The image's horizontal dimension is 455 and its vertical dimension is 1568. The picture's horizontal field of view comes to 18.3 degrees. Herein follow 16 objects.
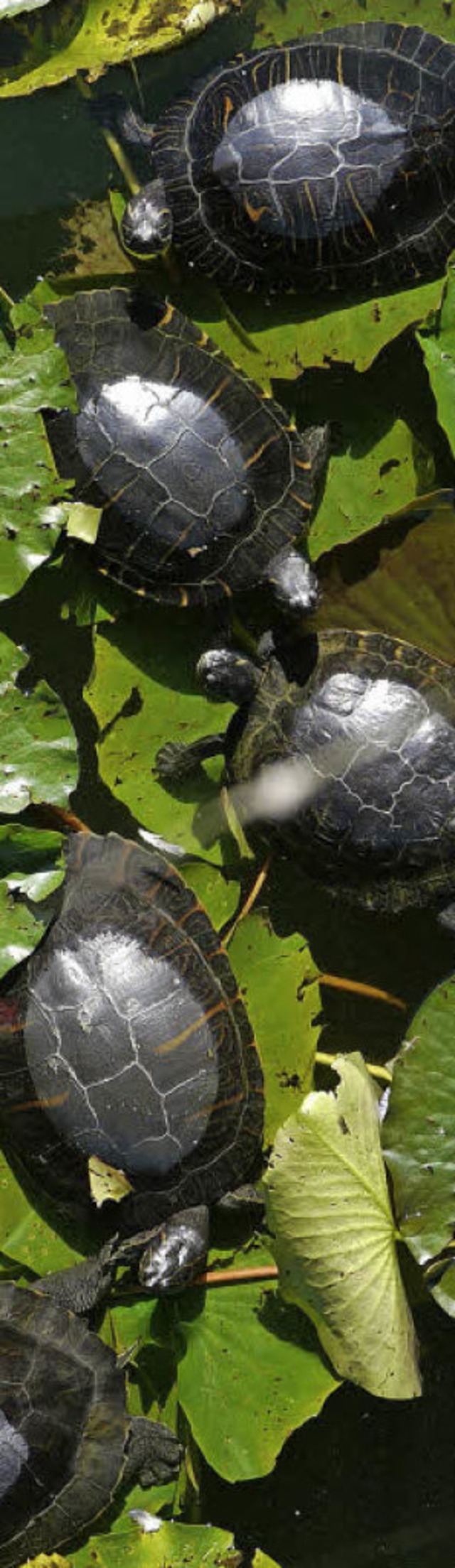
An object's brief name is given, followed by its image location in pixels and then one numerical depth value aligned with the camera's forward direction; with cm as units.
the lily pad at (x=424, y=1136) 355
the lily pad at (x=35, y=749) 367
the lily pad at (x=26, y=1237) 396
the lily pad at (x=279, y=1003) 388
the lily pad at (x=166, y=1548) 376
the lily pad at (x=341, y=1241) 356
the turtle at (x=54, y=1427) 382
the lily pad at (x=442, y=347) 374
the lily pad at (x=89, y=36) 407
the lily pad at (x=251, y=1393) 369
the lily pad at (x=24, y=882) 371
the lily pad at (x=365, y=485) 403
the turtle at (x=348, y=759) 383
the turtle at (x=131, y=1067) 376
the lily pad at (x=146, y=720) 399
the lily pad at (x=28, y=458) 367
